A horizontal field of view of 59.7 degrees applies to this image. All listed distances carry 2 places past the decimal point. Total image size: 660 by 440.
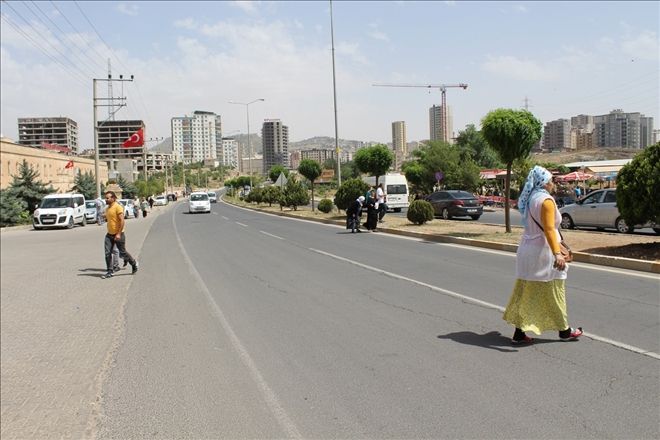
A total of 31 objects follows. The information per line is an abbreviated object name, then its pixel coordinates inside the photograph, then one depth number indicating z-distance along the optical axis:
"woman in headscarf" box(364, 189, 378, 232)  23.14
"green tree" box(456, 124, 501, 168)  74.81
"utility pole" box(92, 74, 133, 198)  42.72
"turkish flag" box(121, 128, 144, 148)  54.50
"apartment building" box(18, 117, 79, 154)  168.25
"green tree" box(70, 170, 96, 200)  57.31
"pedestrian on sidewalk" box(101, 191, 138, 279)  12.00
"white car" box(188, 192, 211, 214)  49.06
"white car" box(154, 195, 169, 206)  84.37
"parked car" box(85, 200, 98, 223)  38.52
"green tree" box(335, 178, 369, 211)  28.02
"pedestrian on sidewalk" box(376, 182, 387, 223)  24.77
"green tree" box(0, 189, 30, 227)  35.72
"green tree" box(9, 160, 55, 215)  42.42
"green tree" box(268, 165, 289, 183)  68.79
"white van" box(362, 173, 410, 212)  40.50
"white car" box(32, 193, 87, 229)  32.44
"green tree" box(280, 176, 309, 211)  42.69
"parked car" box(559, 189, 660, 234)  18.80
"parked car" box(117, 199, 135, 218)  46.22
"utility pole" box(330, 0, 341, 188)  32.66
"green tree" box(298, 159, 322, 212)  42.28
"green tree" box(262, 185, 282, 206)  55.35
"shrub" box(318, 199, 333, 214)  34.58
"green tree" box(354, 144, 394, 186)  31.03
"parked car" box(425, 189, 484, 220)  28.44
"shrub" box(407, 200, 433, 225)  22.91
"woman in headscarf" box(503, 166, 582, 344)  5.74
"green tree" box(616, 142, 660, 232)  11.28
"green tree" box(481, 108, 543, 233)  16.81
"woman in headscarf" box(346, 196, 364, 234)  22.86
